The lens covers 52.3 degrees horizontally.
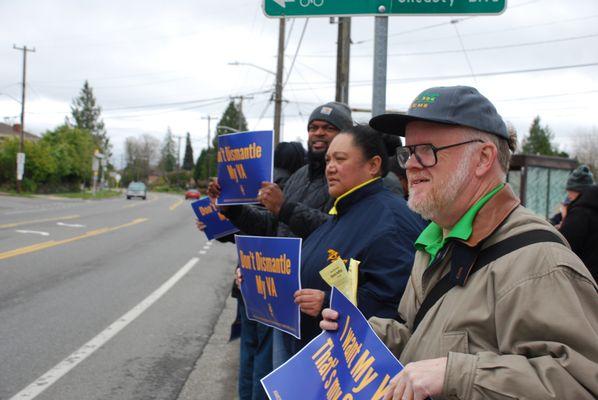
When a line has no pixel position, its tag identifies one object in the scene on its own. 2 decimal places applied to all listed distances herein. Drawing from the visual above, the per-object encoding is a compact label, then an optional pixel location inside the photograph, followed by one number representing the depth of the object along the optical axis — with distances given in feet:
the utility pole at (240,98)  138.00
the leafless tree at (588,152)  245.04
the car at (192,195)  186.58
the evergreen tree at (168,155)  472.85
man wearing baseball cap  5.03
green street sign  12.16
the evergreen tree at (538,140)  298.97
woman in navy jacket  9.01
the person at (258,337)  13.67
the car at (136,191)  206.18
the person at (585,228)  16.37
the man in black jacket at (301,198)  11.52
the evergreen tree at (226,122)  334.81
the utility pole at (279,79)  83.01
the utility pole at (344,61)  36.68
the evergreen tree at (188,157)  468.34
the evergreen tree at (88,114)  367.25
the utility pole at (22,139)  159.22
